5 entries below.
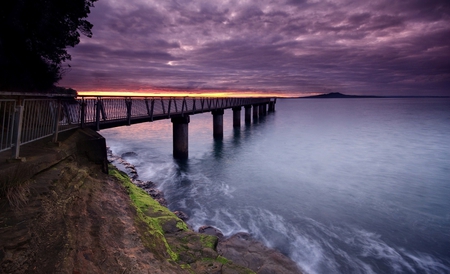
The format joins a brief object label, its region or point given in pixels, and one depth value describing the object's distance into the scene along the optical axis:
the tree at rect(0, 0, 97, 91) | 12.33
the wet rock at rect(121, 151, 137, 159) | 22.40
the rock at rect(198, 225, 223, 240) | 8.45
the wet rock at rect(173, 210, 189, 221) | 9.87
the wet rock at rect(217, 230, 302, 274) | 6.41
